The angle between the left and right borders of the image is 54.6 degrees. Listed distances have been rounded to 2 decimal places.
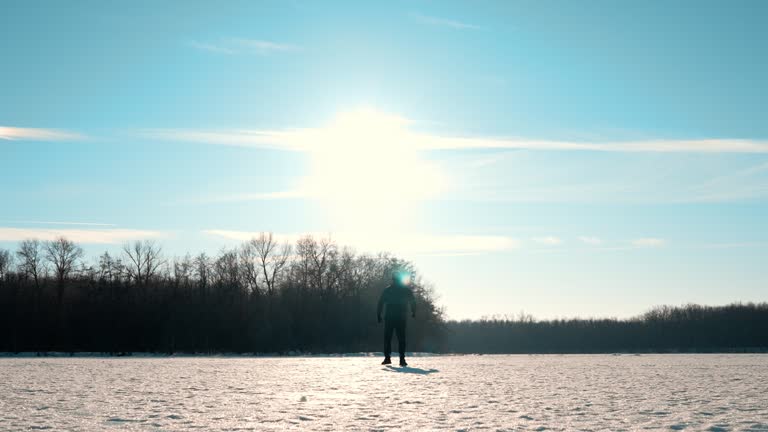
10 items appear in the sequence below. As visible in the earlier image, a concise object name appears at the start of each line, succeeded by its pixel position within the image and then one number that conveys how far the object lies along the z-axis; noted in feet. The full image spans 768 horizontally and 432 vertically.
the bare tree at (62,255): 317.01
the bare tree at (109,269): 243.58
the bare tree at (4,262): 293.88
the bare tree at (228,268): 273.75
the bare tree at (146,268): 281.35
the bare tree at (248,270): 304.09
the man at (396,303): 66.74
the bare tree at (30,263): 306.39
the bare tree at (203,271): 238.07
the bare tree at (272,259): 316.19
